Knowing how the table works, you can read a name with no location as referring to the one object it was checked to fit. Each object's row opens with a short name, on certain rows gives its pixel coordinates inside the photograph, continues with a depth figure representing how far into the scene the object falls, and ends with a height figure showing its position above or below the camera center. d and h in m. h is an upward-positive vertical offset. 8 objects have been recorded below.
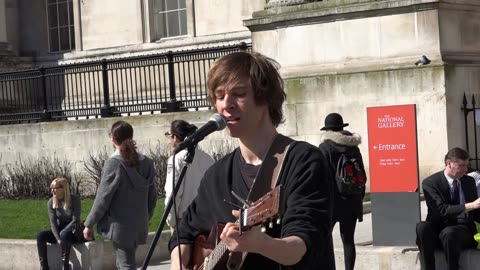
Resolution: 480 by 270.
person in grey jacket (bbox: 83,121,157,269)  9.93 -0.73
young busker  4.30 -0.27
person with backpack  11.02 -0.72
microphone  4.58 -0.06
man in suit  10.24 -1.02
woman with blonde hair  12.47 -1.01
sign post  12.09 -0.75
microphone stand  5.04 -0.36
